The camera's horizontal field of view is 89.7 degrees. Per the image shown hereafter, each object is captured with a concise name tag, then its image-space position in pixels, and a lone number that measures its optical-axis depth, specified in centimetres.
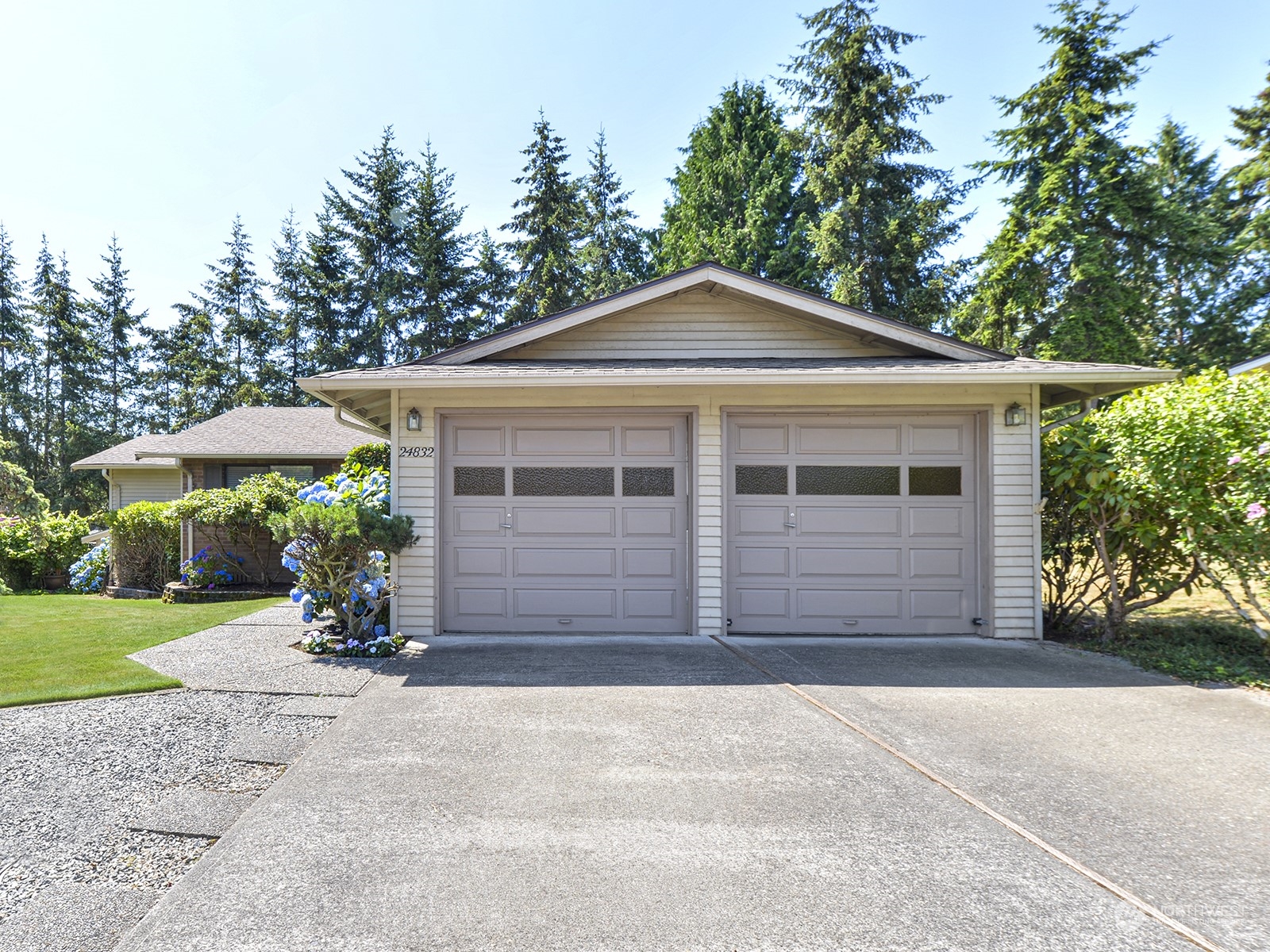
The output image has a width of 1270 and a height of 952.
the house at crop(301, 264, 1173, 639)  609
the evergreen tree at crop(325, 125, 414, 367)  2469
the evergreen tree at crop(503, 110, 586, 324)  2323
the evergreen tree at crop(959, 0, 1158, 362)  1547
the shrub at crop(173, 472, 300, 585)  972
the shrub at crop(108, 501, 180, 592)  1034
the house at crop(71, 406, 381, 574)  1177
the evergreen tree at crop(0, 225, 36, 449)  2633
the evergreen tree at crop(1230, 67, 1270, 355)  1820
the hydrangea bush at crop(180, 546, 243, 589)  984
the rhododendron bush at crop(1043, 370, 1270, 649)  479
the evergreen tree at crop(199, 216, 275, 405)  2711
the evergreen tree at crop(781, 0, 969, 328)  1775
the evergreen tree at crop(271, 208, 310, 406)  2603
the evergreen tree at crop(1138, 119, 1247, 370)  1580
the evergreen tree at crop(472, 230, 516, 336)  2428
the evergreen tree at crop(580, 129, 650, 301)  2505
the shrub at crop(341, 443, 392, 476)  958
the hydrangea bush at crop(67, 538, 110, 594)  1150
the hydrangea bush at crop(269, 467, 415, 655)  551
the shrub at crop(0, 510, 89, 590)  1215
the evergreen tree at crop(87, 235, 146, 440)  2855
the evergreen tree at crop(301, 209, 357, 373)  2466
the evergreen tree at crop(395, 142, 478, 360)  2384
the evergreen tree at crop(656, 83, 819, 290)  2047
